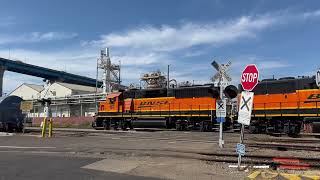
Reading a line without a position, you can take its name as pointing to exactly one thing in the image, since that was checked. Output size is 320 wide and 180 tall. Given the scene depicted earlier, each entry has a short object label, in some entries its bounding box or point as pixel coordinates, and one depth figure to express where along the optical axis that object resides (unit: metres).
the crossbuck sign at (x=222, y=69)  17.50
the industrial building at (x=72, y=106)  74.19
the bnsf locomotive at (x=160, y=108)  35.00
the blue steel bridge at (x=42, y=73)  93.43
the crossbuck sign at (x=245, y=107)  12.12
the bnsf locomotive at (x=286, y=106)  27.47
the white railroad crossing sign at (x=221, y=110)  18.50
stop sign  12.22
